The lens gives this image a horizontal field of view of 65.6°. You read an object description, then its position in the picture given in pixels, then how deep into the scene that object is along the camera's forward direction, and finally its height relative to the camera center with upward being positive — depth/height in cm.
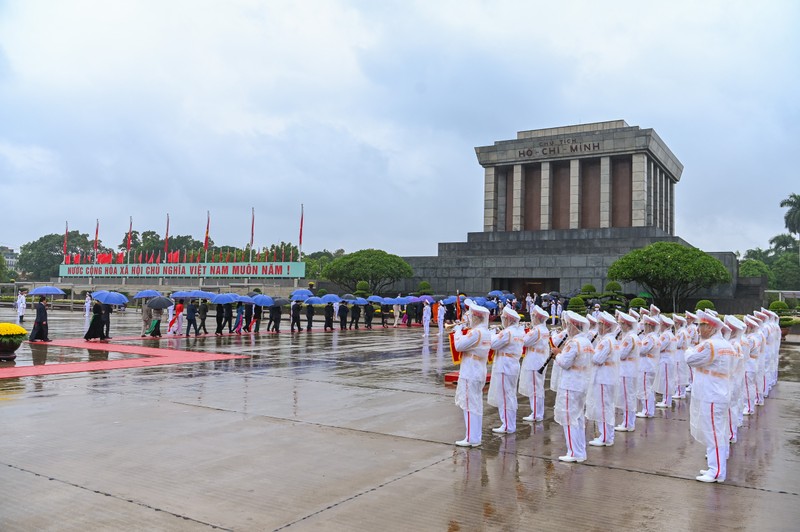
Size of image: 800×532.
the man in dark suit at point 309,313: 2824 -75
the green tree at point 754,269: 7281 +458
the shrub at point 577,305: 3364 -9
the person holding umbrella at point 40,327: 1942 -117
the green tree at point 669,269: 3431 +203
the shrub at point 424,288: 4319 +82
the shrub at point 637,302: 3266 +14
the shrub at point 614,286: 3794 +110
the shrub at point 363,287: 4413 +77
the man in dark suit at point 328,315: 2939 -85
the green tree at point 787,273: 7006 +403
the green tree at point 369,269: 4472 +210
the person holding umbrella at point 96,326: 2020 -114
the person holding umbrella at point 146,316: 2316 -88
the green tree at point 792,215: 7069 +1073
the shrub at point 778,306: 2920 +10
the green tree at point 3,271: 8375 +242
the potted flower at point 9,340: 1455 -119
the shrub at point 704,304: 3199 +12
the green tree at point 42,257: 10219 +550
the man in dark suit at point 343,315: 3033 -86
